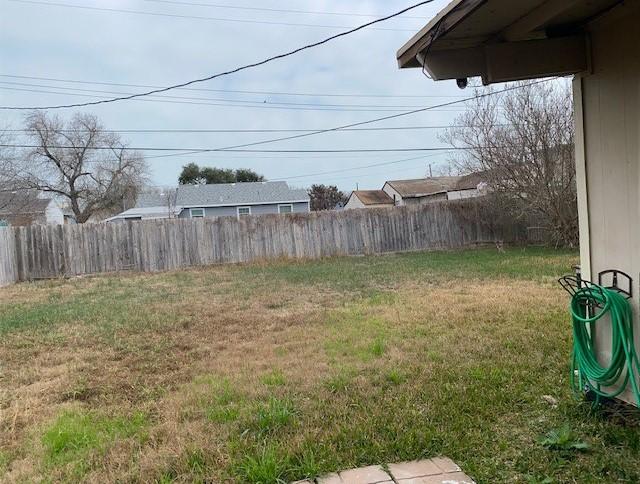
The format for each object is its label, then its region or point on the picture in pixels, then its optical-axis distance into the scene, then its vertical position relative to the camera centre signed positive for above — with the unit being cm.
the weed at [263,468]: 214 -115
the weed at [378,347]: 400 -116
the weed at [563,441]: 227 -117
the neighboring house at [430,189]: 1975 +122
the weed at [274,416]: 268 -114
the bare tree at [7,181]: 2183 +275
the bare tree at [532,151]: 1149 +142
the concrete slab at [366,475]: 207 -116
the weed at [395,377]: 330 -116
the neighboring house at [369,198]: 3301 +126
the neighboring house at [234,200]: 2577 +130
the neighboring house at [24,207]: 2353 +163
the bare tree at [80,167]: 2502 +377
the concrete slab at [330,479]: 208 -116
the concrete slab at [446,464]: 215 -118
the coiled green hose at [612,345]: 237 -76
